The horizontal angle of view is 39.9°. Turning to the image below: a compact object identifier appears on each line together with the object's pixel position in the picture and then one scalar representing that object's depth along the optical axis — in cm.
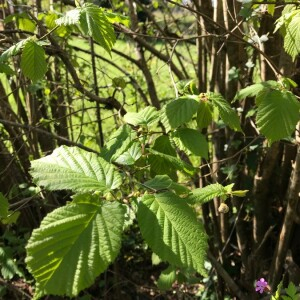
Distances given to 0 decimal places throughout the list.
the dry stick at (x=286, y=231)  73
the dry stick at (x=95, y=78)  94
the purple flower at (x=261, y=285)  63
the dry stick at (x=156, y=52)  90
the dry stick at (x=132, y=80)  92
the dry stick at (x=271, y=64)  58
